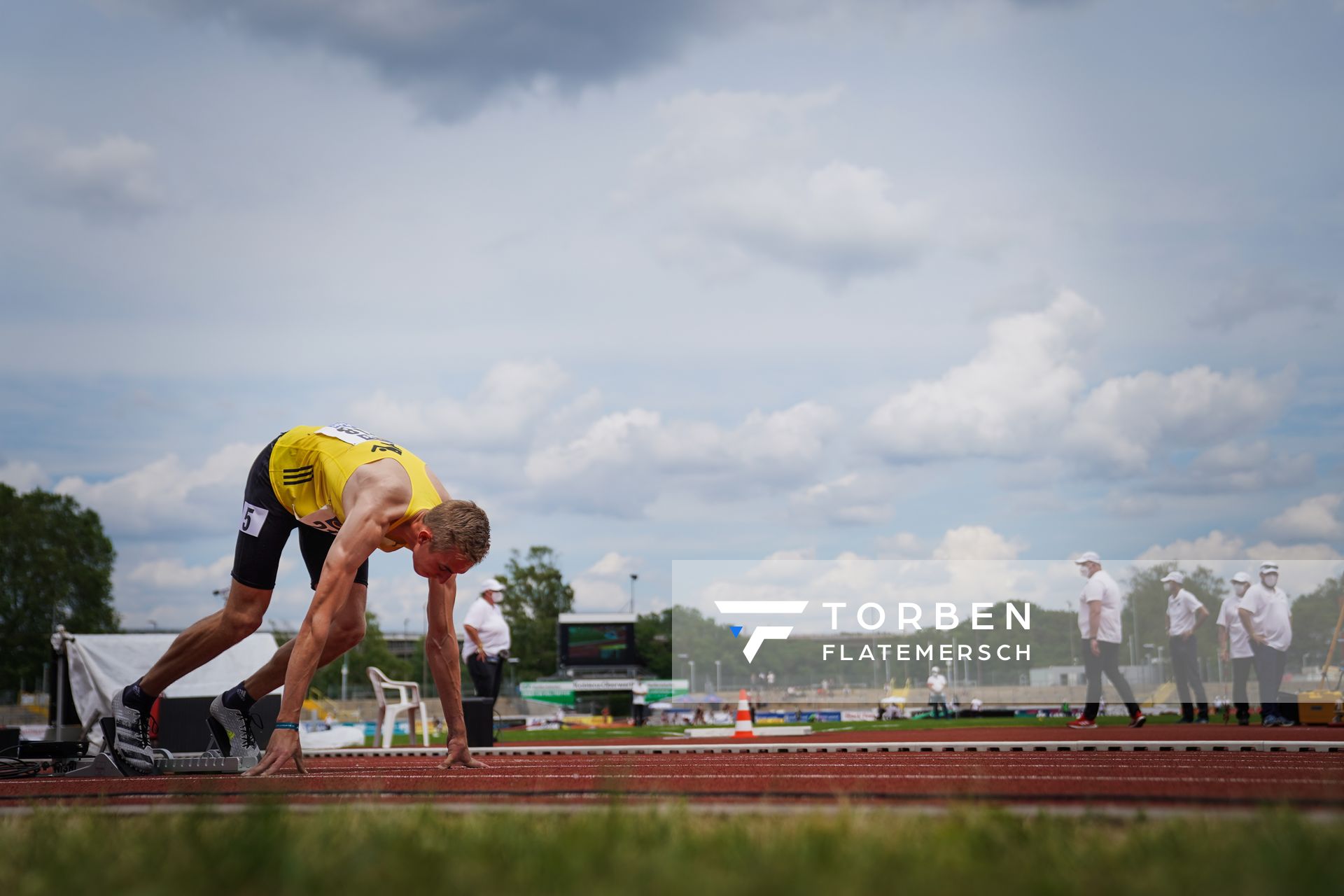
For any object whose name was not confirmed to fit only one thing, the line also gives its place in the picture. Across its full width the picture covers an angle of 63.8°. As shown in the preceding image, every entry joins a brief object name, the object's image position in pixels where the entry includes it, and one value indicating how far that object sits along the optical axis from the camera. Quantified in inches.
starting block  253.9
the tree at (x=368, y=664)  2984.7
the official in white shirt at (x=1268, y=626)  605.9
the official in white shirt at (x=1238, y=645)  609.6
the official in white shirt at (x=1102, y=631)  531.5
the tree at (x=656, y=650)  2962.6
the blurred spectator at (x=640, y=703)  1270.9
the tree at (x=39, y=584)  2413.9
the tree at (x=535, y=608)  2610.7
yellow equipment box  570.9
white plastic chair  532.7
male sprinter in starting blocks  210.5
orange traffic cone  614.6
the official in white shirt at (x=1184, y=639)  642.2
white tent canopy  569.3
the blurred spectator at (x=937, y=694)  1074.7
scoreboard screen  1797.5
